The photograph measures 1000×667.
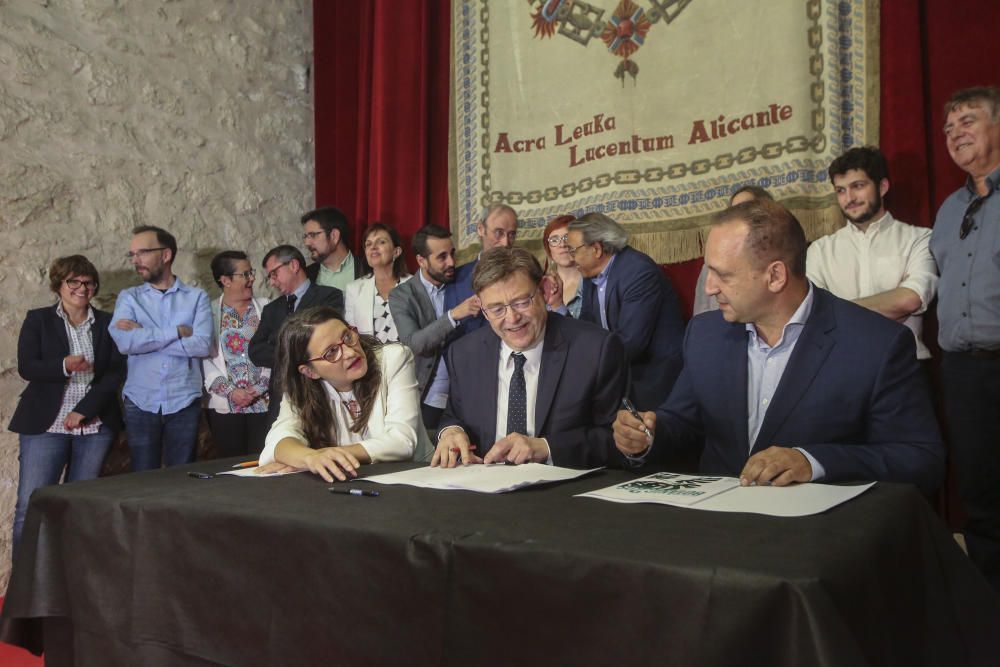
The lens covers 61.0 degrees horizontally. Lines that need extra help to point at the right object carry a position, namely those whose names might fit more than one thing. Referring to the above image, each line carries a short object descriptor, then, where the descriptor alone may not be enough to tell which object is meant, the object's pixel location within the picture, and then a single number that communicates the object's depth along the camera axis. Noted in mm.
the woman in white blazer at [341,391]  2398
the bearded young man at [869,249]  3123
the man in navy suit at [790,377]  1808
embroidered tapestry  3699
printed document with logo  1382
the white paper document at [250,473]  2008
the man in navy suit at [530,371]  2371
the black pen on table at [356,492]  1657
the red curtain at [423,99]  3492
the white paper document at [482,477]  1684
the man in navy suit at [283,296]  4133
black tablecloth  1068
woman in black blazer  3820
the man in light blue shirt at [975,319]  2779
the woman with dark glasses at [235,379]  4316
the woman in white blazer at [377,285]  4172
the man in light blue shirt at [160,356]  4051
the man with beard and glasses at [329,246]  4801
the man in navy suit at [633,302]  3385
